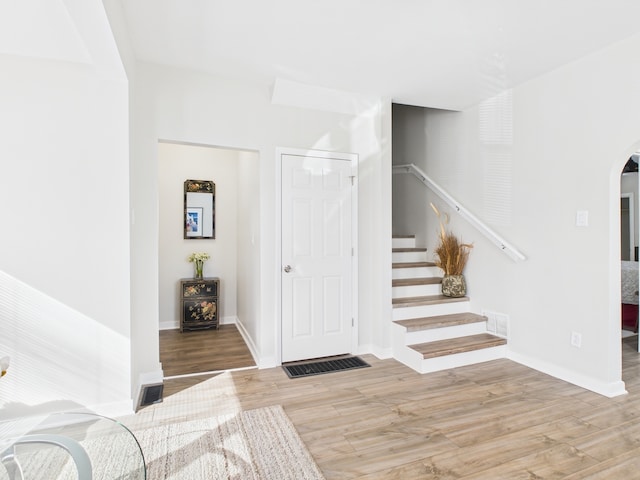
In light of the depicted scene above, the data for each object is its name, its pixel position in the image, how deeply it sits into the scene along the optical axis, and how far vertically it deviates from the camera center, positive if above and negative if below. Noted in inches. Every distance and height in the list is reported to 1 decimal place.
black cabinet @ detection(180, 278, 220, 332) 187.6 -32.2
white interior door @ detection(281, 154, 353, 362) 137.2 -6.4
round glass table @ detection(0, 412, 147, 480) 42.7 -25.8
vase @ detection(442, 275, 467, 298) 159.3 -20.1
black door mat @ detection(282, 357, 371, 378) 129.0 -45.9
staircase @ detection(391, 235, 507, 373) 133.6 -34.4
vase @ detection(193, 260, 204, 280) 195.2 -14.5
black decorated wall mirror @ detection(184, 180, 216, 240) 197.9 +18.2
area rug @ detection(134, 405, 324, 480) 74.7 -46.5
